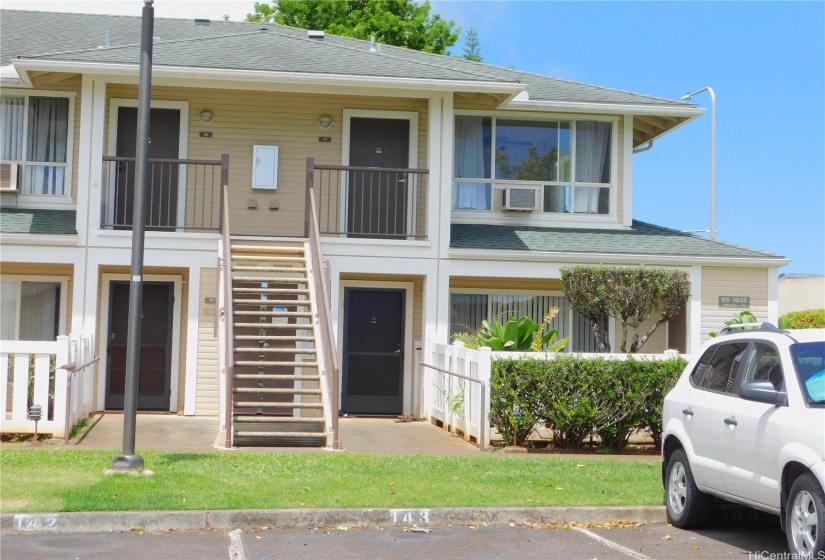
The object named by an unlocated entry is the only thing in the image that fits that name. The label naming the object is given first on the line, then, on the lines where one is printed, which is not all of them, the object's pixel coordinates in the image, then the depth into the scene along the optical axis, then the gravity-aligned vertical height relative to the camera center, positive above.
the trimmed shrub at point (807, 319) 25.67 -0.15
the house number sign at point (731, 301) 16.58 +0.17
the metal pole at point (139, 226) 9.62 +0.66
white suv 6.39 -0.85
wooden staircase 12.59 -0.56
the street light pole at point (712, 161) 29.00 +4.39
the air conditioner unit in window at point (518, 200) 17.64 +1.86
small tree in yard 14.15 +0.23
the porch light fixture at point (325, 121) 17.38 +3.09
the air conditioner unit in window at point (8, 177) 16.50 +1.87
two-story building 15.59 +1.58
